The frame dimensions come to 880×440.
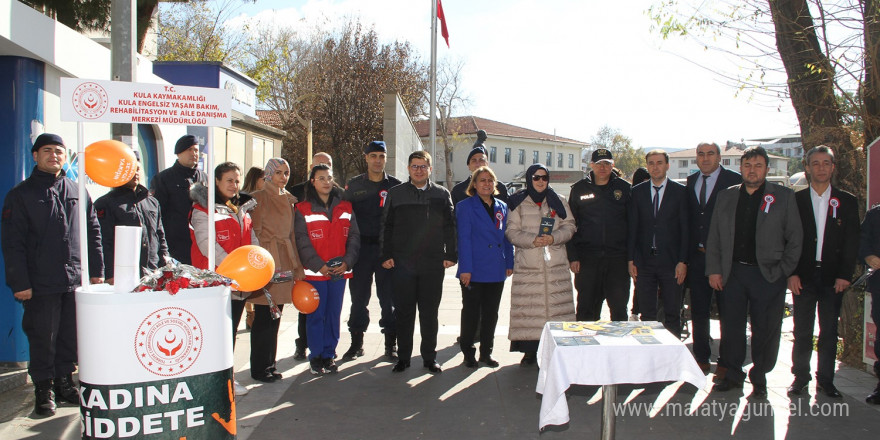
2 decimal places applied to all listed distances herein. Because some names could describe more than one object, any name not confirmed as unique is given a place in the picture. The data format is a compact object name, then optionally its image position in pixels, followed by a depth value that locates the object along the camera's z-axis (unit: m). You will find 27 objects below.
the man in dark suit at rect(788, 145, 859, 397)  5.28
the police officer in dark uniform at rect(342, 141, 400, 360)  6.50
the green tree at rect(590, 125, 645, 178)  81.56
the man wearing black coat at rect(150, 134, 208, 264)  5.55
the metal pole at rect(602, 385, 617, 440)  3.64
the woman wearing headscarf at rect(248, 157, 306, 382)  5.61
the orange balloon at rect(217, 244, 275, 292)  3.93
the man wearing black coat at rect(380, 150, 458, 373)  5.97
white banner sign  3.65
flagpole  20.16
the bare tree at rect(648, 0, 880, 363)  6.68
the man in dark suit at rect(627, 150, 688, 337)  5.88
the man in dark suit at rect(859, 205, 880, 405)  5.14
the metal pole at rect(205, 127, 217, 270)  4.00
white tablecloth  3.52
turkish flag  20.39
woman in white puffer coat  6.06
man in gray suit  5.25
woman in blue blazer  6.09
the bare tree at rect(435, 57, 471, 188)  49.25
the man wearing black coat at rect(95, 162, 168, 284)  5.00
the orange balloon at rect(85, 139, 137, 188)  3.85
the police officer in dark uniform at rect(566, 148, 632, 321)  6.12
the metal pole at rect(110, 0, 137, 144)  5.22
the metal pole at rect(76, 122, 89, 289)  3.62
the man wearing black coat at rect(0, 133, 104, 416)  4.57
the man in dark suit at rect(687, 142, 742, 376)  5.93
